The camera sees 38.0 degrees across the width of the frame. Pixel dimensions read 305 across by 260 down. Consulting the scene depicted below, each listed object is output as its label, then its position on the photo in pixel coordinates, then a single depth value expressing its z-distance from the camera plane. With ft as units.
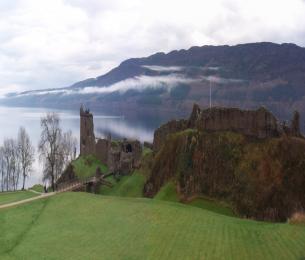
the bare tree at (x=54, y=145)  229.11
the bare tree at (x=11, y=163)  293.80
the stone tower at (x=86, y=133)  300.20
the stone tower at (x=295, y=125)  162.50
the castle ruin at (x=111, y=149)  250.78
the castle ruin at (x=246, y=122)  158.61
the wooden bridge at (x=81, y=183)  224.53
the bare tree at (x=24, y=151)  274.16
